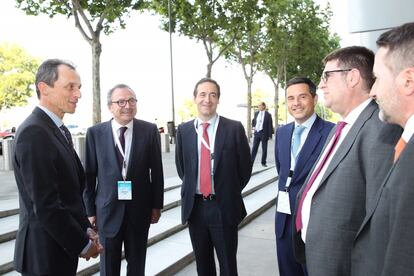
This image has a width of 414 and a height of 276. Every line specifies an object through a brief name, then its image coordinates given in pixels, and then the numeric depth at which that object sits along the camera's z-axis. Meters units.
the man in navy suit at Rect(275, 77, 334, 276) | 3.19
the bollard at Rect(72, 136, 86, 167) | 11.45
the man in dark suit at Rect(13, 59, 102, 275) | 2.26
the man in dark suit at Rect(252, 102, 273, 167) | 12.38
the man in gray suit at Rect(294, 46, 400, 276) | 1.73
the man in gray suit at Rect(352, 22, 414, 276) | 1.21
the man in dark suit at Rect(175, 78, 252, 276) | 3.45
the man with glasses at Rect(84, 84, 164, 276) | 3.34
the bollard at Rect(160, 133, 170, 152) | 17.30
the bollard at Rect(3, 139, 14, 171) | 11.07
